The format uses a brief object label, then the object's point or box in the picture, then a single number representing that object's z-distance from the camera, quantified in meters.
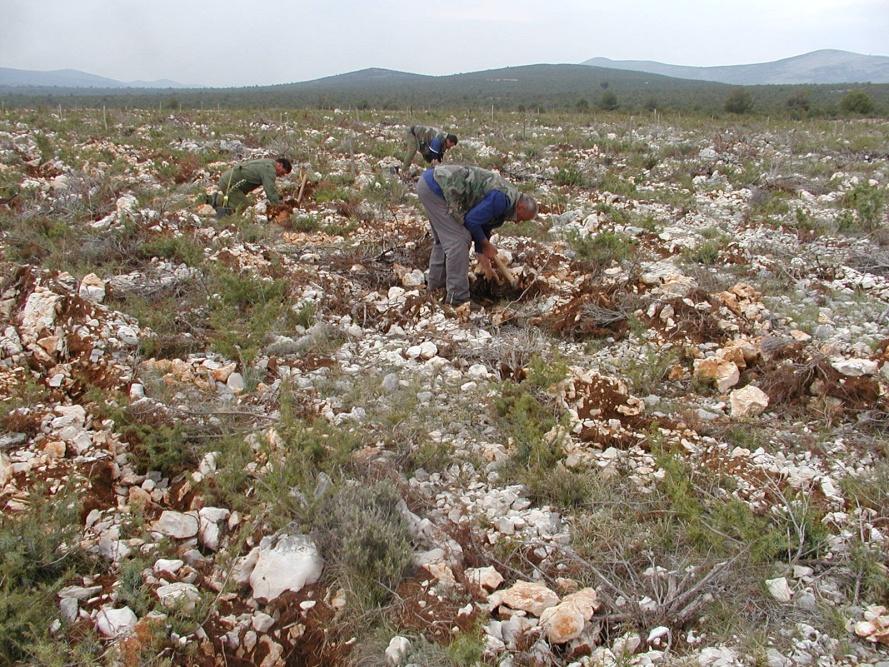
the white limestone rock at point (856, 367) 3.27
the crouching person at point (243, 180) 6.97
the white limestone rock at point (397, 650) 1.86
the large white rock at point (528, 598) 2.01
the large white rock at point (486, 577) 2.13
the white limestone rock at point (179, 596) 2.02
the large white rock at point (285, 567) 2.15
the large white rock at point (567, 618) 1.88
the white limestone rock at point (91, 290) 4.32
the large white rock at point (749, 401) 3.20
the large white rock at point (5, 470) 2.54
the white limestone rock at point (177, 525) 2.40
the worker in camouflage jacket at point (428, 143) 6.88
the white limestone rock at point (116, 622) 1.95
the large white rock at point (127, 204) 6.17
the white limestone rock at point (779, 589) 2.00
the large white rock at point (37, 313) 3.62
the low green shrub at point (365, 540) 2.13
